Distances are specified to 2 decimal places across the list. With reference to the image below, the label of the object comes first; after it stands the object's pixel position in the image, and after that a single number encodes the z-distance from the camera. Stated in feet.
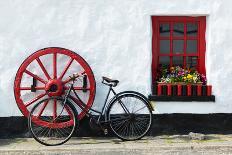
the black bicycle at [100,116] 31.12
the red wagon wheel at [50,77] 31.32
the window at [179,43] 32.91
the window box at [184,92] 32.27
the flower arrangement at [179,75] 32.50
